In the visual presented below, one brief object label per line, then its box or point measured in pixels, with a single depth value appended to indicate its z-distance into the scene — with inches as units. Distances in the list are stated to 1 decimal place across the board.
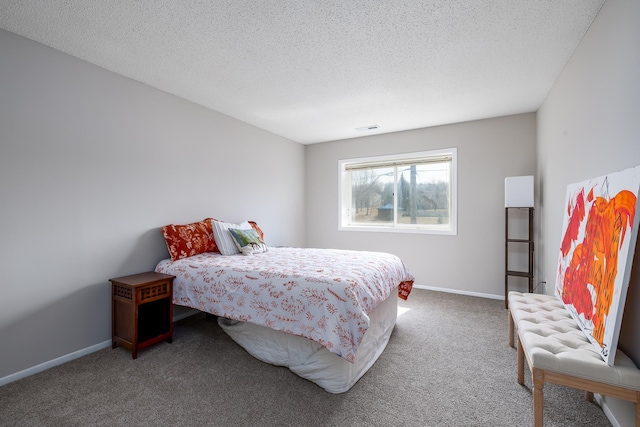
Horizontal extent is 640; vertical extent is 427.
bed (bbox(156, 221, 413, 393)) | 77.8
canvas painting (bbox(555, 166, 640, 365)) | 52.3
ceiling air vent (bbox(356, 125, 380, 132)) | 171.8
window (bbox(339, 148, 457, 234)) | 175.6
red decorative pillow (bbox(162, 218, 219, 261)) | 118.3
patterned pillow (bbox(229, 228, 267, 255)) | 129.6
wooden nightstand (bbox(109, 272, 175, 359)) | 94.7
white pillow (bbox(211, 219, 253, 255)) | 128.3
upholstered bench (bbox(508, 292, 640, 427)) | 50.4
